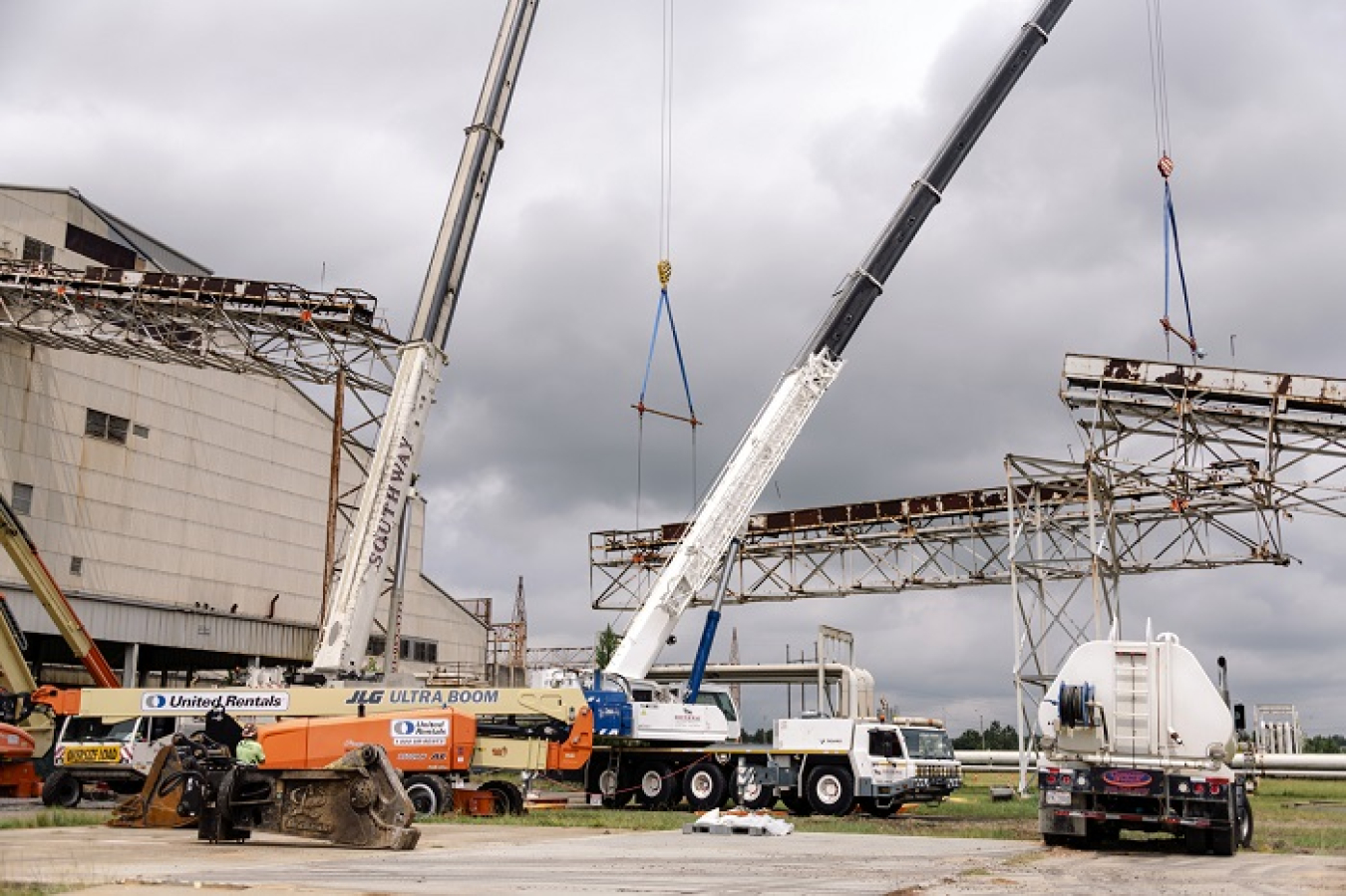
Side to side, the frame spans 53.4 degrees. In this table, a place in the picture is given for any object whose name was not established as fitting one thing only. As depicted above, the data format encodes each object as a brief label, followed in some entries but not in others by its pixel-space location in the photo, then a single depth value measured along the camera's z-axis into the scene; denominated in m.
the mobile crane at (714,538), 28.36
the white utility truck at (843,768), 27.48
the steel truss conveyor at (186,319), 37.41
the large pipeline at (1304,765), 45.59
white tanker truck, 17.98
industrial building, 40.28
